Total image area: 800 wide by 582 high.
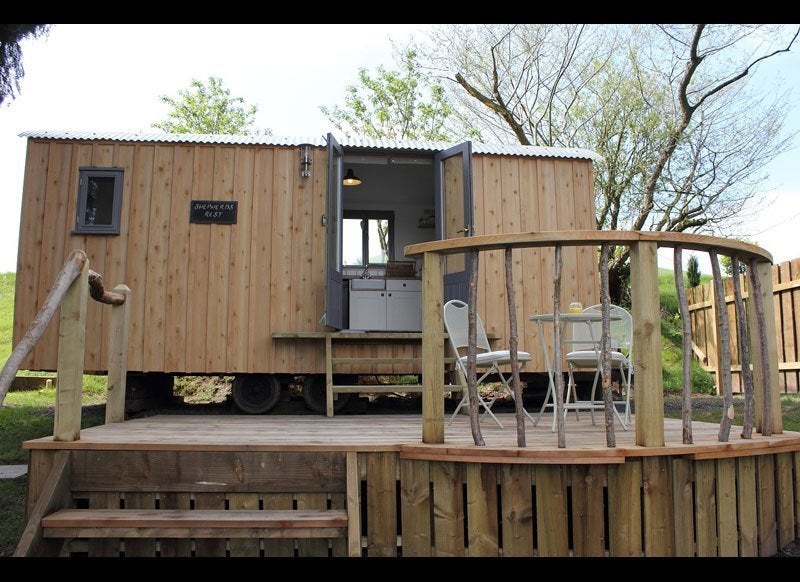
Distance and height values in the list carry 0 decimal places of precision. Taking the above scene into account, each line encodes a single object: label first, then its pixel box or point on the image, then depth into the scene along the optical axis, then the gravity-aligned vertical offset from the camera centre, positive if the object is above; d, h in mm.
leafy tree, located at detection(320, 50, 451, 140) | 14680 +5972
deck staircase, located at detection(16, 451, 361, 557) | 2695 -618
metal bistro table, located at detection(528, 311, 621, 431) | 3817 +286
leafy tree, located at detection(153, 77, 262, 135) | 16406 +6373
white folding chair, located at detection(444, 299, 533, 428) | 4016 +185
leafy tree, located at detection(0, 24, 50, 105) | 5238 +2518
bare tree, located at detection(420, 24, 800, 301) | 11094 +4717
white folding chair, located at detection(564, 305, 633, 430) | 4012 +170
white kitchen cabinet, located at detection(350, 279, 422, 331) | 6848 +635
